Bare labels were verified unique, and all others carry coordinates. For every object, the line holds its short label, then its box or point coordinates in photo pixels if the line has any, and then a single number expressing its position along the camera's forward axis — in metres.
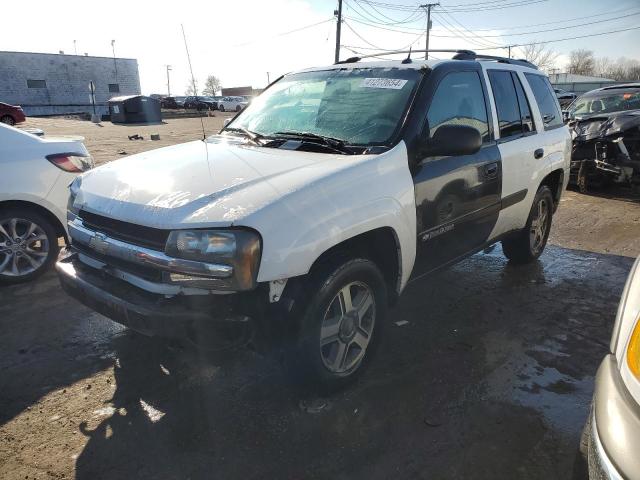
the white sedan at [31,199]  4.40
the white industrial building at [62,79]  50.56
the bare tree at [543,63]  73.94
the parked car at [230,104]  50.52
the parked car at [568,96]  14.67
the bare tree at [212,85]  95.38
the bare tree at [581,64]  95.44
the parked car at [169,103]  49.61
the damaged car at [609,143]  8.24
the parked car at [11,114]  20.71
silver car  1.39
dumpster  31.62
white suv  2.34
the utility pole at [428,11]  45.12
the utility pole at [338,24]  33.19
